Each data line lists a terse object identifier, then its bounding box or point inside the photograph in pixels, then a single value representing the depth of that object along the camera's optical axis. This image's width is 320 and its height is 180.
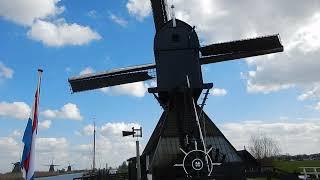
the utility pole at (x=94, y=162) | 38.72
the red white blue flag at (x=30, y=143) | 7.13
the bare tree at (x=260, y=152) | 50.87
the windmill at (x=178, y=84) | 15.30
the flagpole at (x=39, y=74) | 7.93
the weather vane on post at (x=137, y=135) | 13.93
